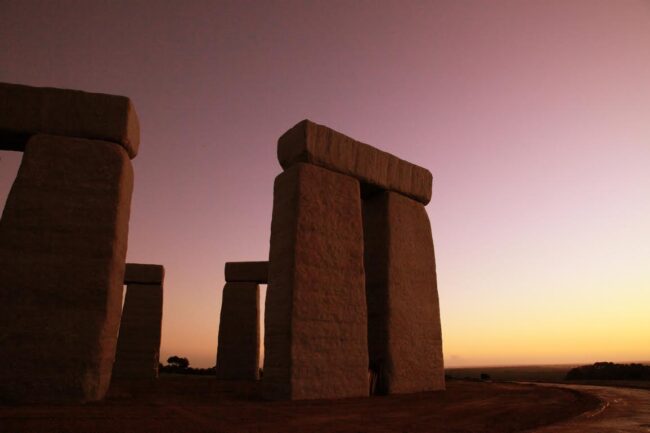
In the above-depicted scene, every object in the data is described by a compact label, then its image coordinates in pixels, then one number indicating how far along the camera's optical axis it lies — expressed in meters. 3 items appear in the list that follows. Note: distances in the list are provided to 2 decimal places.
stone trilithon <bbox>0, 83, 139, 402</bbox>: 5.45
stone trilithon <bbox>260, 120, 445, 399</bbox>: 6.50
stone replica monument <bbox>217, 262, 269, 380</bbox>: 13.74
